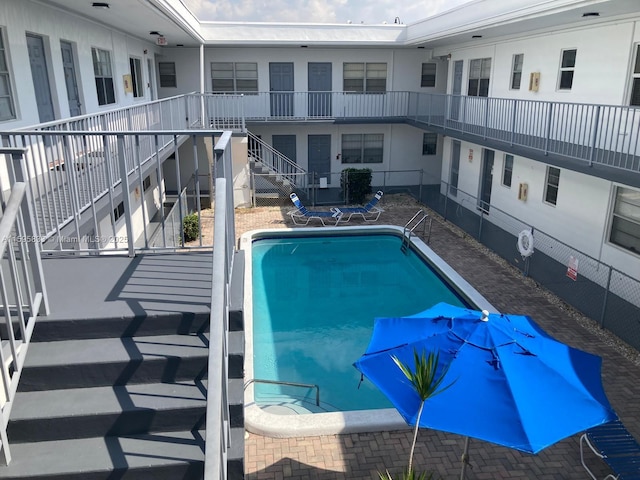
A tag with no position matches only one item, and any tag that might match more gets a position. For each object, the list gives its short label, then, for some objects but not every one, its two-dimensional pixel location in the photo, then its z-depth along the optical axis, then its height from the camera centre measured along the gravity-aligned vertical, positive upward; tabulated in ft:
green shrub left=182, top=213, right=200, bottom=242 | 47.08 -12.00
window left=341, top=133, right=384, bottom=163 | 71.87 -7.46
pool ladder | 47.98 -13.39
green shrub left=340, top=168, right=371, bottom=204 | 63.21 -10.91
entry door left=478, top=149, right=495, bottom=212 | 55.06 -8.98
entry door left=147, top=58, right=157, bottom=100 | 61.41 +2.02
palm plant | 14.97 -8.35
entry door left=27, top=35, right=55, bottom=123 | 29.68 +1.09
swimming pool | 23.85 -15.00
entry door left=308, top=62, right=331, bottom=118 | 68.90 +0.77
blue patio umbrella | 14.25 -8.58
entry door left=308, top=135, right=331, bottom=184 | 71.10 -8.21
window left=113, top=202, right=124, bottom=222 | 43.83 -9.91
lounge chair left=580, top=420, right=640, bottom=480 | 17.57 -12.59
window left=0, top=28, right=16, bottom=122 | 25.89 +0.30
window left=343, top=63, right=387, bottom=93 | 70.44 +2.22
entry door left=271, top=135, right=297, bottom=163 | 70.33 -6.85
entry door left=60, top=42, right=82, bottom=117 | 34.35 +1.13
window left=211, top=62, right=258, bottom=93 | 68.59 +2.40
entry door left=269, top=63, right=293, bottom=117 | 68.69 +0.93
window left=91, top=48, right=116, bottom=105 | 40.52 +1.58
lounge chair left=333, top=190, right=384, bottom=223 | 55.67 -12.59
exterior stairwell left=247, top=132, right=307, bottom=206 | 62.54 -9.76
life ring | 37.55 -10.98
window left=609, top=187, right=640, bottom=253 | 34.30 -8.59
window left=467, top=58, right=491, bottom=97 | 55.62 +1.76
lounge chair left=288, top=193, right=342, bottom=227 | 54.24 -12.67
